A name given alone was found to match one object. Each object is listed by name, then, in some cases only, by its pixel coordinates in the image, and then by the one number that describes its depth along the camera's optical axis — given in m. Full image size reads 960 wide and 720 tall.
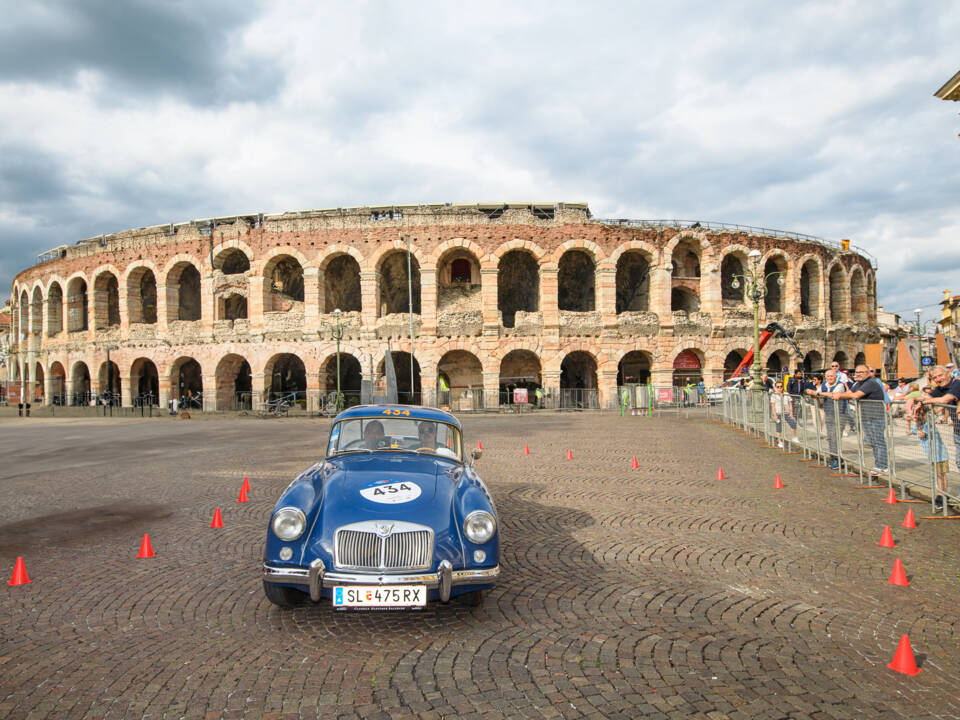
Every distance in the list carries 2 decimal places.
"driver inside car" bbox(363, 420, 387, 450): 5.61
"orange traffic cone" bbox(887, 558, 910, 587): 4.77
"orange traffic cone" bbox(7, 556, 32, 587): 5.06
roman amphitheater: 30.75
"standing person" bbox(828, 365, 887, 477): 8.38
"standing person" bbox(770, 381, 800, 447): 12.81
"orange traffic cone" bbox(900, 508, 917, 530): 6.55
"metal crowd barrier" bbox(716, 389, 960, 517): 6.95
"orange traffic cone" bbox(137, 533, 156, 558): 5.85
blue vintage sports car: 3.94
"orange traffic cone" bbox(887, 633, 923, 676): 3.38
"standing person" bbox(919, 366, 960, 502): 6.75
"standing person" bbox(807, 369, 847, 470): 10.16
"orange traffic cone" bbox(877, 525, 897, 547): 5.86
